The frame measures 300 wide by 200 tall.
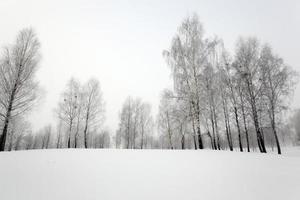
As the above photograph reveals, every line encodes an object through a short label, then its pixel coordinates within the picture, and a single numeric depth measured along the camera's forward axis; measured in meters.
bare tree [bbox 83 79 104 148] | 23.25
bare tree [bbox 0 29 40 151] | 12.01
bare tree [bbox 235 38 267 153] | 14.95
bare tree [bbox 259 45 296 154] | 15.41
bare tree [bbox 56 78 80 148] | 22.36
